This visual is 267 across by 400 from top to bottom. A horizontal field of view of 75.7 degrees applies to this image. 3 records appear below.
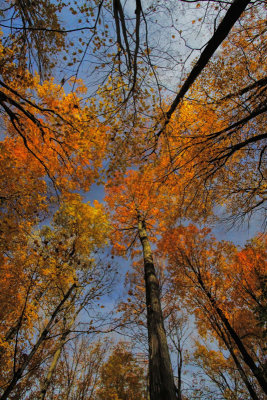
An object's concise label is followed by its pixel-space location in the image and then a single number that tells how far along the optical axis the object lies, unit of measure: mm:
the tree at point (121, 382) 12312
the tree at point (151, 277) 2571
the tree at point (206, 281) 6909
